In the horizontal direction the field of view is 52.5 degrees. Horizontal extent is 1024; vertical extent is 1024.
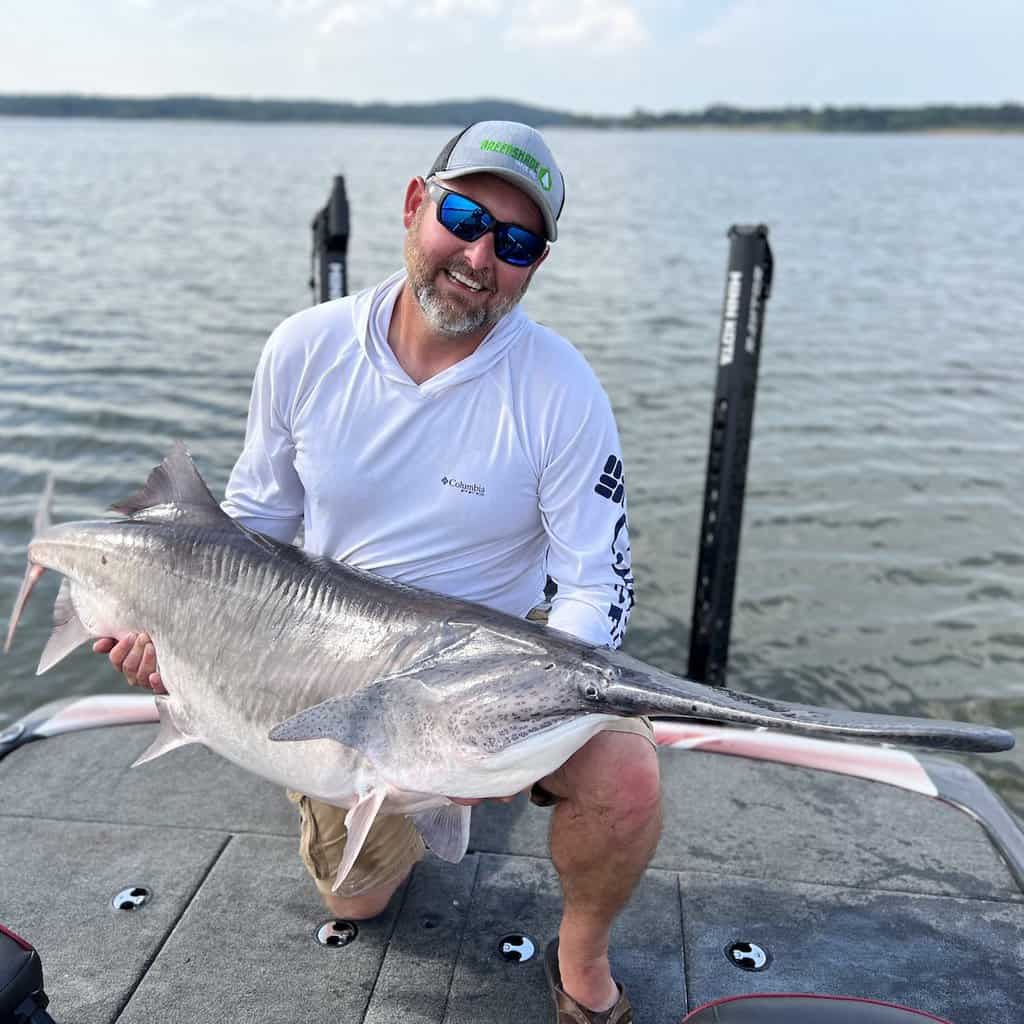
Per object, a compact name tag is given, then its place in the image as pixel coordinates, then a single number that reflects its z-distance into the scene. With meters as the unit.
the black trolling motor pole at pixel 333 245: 5.50
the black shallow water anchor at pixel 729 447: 4.91
